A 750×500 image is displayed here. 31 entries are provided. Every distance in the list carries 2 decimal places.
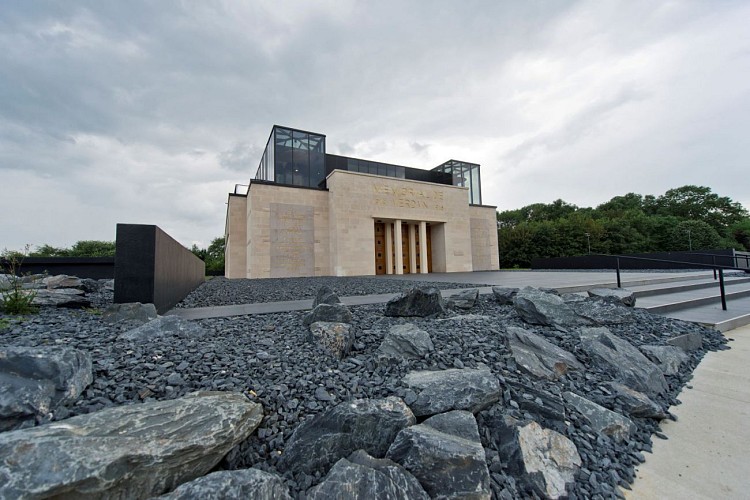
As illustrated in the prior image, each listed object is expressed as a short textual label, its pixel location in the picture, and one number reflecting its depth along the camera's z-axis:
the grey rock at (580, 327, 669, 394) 2.86
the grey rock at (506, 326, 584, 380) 2.79
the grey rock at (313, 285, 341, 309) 4.34
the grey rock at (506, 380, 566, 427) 2.26
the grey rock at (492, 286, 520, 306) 5.24
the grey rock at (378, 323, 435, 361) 2.85
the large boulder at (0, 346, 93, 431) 1.59
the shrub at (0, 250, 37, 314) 3.80
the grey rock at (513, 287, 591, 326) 3.97
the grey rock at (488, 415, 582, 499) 1.78
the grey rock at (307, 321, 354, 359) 2.83
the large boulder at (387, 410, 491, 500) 1.62
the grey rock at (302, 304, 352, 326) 3.50
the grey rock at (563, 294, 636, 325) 4.17
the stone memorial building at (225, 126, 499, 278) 17.31
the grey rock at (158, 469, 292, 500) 1.33
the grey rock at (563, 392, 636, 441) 2.25
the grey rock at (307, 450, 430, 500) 1.48
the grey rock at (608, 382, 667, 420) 2.49
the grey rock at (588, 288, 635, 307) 4.91
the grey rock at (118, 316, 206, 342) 2.78
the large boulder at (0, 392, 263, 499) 1.20
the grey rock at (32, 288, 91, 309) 4.27
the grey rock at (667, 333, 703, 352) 3.78
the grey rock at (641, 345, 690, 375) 3.30
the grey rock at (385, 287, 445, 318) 4.31
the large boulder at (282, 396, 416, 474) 1.74
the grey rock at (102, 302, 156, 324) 3.54
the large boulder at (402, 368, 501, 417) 2.14
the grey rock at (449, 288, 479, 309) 4.96
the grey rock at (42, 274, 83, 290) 5.92
